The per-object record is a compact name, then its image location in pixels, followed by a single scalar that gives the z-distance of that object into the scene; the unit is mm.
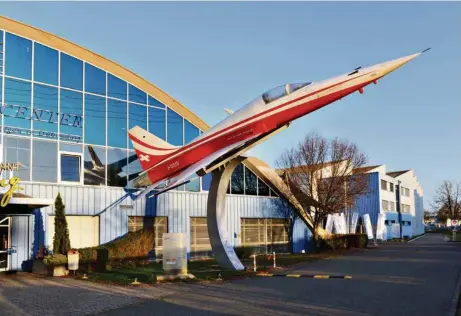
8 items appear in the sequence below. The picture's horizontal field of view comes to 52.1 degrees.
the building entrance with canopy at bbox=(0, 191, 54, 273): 20875
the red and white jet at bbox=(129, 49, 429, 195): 16922
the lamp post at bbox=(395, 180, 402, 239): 72250
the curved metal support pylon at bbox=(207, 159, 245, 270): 20438
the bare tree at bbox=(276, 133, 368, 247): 36312
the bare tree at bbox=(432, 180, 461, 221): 96062
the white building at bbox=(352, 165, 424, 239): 60472
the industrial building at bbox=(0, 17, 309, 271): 21594
